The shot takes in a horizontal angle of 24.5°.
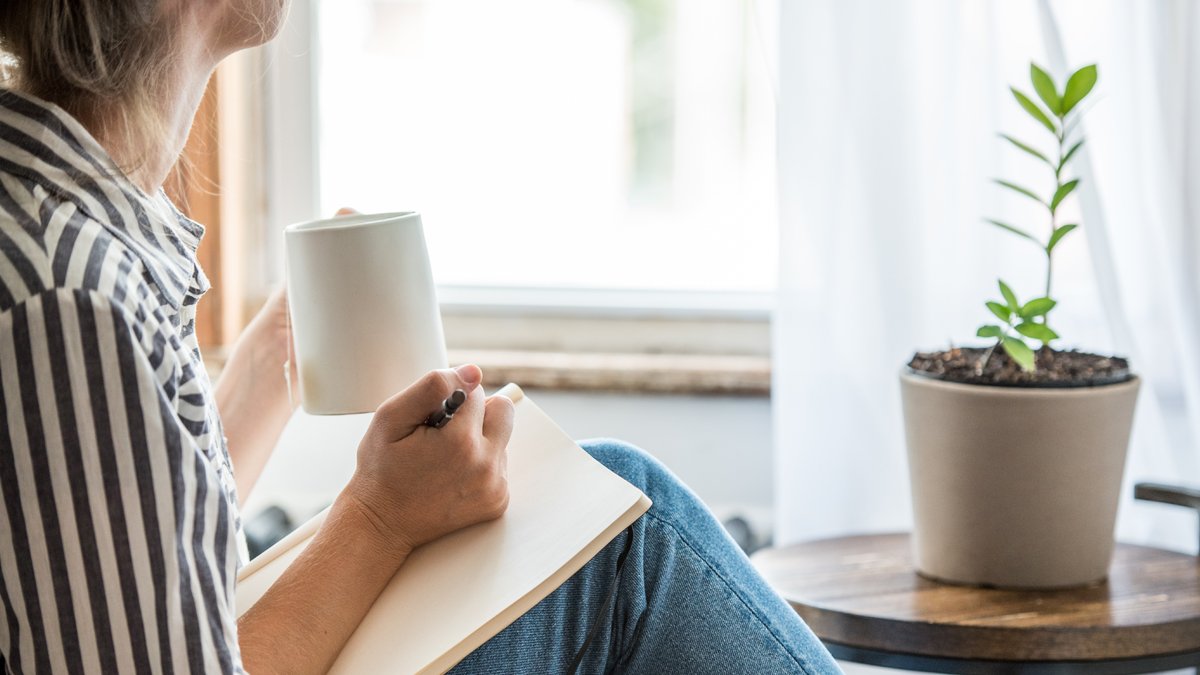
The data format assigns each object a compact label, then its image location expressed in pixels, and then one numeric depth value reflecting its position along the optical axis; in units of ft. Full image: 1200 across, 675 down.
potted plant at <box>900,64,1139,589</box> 6.31
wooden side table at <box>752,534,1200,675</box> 6.18
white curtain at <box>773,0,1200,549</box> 7.59
